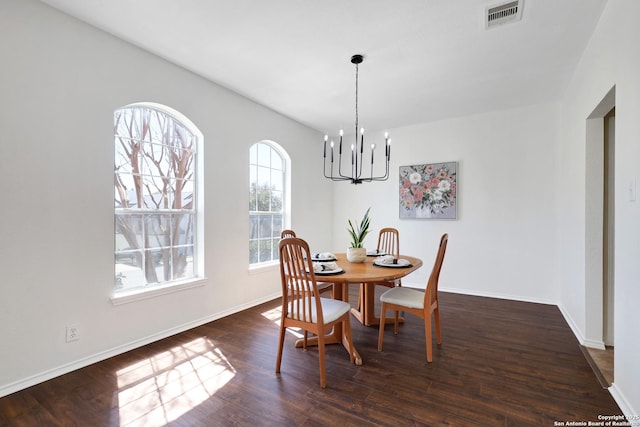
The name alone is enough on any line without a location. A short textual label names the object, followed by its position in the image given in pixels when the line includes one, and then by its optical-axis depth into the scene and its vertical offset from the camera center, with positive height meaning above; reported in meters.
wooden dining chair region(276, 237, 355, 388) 2.11 -0.67
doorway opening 2.68 -0.16
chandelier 2.83 +1.44
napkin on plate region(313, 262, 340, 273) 2.46 -0.45
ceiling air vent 2.14 +1.46
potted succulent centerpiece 3.00 -0.38
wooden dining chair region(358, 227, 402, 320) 3.27 -0.47
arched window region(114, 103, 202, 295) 2.71 +0.15
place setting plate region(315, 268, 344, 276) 2.36 -0.47
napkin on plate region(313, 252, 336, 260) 2.96 -0.43
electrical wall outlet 2.28 -0.92
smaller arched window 4.10 +0.20
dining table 2.32 -0.50
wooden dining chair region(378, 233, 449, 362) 2.49 -0.76
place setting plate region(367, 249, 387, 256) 3.44 -0.46
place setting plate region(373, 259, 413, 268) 2.69 -0.47
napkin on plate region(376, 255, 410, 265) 2.80 -0.45
